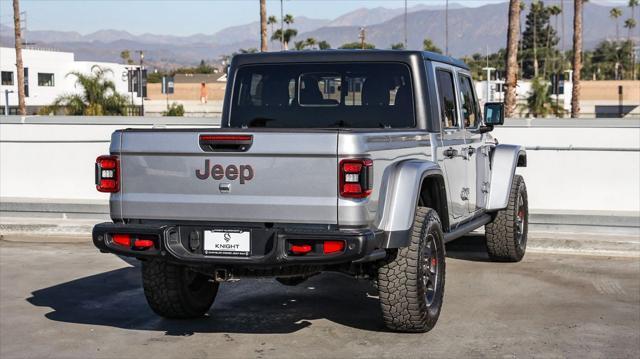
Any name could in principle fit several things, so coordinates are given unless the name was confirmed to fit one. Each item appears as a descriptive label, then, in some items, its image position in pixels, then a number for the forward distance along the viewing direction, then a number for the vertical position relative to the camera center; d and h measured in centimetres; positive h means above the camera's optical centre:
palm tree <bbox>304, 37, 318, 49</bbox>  13732 +839
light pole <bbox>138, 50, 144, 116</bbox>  11507 +541
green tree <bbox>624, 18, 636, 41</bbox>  18599 +1421
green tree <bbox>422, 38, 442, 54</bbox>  13581 +788
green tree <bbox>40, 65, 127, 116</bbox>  6012 +13
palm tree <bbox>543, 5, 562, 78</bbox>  16062 +1418
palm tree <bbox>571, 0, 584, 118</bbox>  4821 +240
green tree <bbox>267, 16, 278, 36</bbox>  17260 +1414
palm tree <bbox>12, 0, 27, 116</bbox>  5953 +323
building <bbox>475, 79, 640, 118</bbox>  10130 +19
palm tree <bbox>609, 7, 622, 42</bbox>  16908 +1463
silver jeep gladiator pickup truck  654 -62
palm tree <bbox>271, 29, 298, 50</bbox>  15550 +1047
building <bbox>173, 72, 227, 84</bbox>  12259 +294
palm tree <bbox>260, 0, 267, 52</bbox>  4872 +395
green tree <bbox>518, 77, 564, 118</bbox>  6825 -32
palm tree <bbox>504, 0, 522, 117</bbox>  3058 +142
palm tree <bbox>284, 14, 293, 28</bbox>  16500 +1364
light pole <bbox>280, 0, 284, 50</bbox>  14444 +1001
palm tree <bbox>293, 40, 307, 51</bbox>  14469 +854
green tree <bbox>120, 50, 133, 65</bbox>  17740 +846
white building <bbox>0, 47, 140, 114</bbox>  9919 +301
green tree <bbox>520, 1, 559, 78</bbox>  18188 +1245
